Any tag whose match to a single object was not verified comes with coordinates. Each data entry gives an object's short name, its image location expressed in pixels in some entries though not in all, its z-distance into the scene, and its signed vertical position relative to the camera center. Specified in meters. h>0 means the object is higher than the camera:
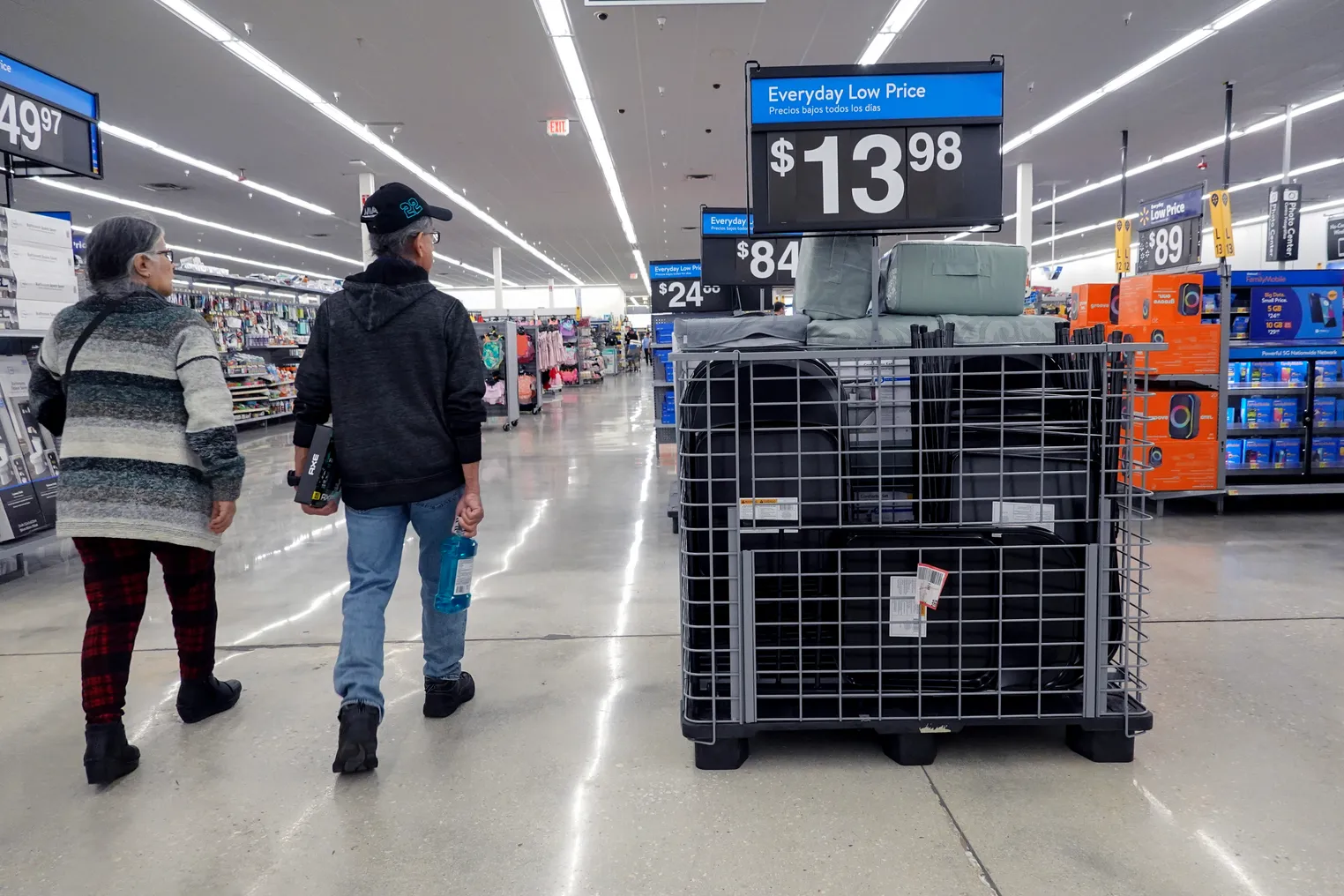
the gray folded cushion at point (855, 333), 2.60 +0.15
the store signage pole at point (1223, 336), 5.46 +0.26
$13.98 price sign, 2.50 +0.69
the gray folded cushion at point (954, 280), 2.67 +0.32
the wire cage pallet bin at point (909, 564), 2.07 -0.46
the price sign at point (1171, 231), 8.30 +1.50
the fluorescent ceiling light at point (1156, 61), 8.38 +3.64
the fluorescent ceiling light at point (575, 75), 8.22 +3.72
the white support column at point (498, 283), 25.02 +3.08
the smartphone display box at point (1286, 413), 5.68 -0.26
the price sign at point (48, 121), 4.31 +1.50
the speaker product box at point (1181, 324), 5.50 +0.34
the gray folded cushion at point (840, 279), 2.69 +0.33
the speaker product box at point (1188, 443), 5.46 -0.44
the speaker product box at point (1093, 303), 8.22 +0.73
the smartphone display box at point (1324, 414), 5.68 -0.27
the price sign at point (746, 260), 5.77 +0.85
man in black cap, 2.22 -0.07
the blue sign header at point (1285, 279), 5.57 +0.64
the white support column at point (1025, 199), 14.45 +3.14
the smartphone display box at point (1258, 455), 5.62 -0.54
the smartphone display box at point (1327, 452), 5.66 -0.53
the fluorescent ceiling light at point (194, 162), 12.30 +3.89
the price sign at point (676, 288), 8.44 +0.96
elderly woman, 2.20 -0.13
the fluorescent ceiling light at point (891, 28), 8.16 +3.65
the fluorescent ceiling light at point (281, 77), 8.15 +3.70
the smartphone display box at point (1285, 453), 5.62 -0.53
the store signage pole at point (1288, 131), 11.45 +3.32
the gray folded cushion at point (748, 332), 2.32 +0.17
